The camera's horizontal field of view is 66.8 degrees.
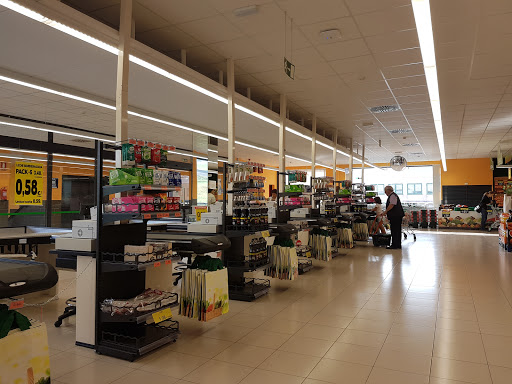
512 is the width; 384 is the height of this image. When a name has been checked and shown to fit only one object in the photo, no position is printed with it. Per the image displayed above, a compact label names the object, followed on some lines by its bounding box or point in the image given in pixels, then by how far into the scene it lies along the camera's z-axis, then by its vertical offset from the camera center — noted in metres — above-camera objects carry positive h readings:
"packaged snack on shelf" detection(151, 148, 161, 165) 3.56 +0.43
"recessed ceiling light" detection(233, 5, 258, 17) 4.76 +2.40
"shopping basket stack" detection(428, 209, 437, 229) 17.91 -0.70
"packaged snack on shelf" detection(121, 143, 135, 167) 3.42 +0.43
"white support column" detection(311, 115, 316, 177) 10.60 +1.81
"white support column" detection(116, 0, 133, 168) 4.19 +1.47
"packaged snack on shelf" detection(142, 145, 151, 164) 3.48 +0.44
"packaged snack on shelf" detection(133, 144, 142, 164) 3.44 +0.44
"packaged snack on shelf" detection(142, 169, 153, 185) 3.32 +0.23
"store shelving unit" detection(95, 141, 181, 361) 3.37 -0.77
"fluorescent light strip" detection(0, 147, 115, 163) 8.45 +1.18
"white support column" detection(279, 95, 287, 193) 8.54 +1.63
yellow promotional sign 6.36 +0.33
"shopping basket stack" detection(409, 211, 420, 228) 18.30 -0.77
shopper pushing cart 10.37 -0.33
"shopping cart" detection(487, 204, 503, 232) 15.98 -0.59
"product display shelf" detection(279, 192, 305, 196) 6.96 +0.18
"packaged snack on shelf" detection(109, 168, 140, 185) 3.29 +0.22
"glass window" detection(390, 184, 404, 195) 25.12 +1.02
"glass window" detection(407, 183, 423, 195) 24.50 +0.94
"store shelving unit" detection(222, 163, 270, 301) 5.19 -0.83
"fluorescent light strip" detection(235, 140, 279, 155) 13.98 +2.19
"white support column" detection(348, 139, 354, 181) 14.24 +1.46
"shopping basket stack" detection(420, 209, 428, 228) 18.11 -0.69
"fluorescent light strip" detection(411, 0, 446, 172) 4.79 +2.43
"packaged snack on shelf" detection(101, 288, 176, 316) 3.41 -0.91
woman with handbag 15.88 -0.17
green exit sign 5.32 +1.87
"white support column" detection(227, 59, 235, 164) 6.48 +1.61
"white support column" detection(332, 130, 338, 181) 13.11 +2.01
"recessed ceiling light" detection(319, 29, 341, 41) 5.41 +2.40
